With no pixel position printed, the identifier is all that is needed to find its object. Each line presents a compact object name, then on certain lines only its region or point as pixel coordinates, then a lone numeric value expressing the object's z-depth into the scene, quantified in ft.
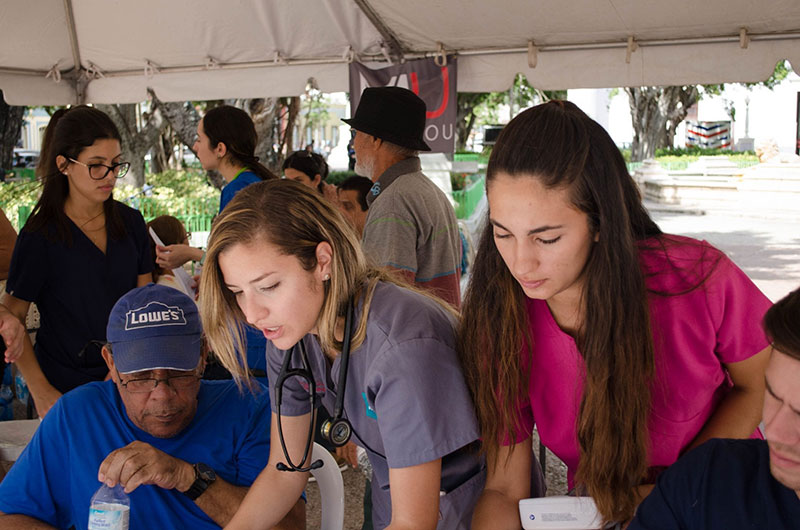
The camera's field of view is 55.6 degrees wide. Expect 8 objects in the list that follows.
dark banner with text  15.37
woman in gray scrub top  4.84
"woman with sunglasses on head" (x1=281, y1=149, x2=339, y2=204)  17.72
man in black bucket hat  10.71
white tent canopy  13.29
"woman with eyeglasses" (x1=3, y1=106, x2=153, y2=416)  9.77
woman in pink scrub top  4.98
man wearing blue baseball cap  6.32
